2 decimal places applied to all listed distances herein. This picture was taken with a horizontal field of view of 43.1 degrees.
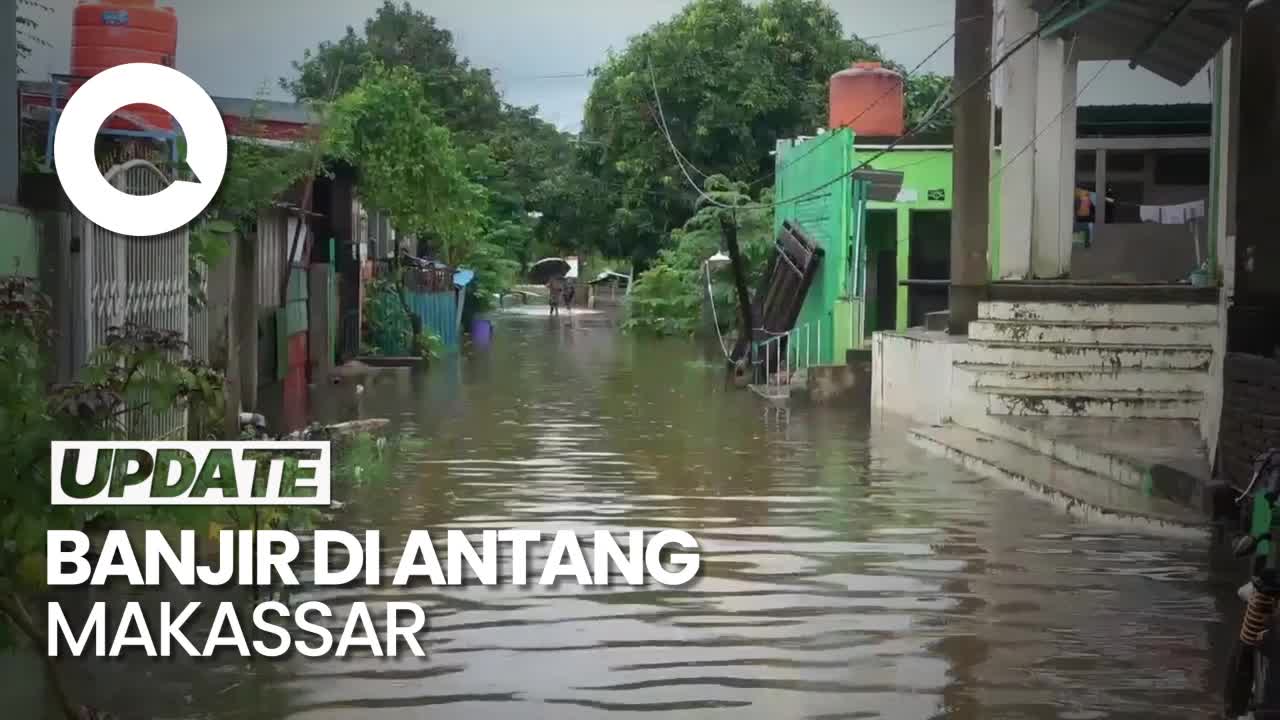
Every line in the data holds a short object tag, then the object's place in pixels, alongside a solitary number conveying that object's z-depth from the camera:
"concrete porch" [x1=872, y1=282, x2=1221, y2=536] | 14.15
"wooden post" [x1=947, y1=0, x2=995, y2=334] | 18.11
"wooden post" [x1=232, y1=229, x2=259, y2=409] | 15.72
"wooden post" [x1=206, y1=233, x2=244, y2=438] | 14.34
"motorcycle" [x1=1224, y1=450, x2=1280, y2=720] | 5.56
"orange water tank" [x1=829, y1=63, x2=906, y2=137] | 28.58
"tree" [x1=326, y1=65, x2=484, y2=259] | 24.16
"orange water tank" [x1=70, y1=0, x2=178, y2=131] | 12.88
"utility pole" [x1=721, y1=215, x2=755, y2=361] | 26.17
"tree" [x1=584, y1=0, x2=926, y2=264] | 42.72
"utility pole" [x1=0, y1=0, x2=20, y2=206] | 9.44
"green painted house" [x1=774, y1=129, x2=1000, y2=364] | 24.89
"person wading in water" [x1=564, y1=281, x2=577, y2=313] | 59.59
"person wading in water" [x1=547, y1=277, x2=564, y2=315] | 56.86
